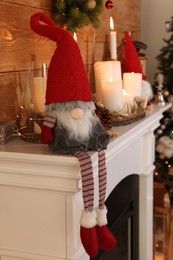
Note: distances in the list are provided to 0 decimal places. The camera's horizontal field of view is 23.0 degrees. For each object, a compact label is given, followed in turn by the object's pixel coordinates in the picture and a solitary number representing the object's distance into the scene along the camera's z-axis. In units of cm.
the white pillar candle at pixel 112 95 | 159
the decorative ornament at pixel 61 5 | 152
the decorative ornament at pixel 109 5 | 187
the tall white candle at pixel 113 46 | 197
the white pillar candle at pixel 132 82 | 181
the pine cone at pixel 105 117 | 139
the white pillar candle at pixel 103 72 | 175
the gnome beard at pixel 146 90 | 198
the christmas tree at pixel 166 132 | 277
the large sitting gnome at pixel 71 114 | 112
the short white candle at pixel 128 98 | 171
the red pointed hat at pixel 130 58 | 195
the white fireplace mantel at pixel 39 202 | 117
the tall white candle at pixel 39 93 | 133
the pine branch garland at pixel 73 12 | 154
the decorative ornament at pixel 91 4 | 155
